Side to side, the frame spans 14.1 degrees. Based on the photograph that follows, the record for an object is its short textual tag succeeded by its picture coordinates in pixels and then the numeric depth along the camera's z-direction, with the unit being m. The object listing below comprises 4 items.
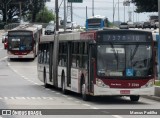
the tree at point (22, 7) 138.38
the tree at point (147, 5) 95.94
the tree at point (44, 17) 165.88
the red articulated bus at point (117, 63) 23.05
